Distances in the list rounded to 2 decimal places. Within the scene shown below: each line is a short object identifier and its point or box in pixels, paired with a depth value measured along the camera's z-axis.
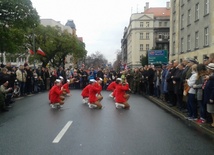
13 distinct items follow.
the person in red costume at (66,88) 10.81
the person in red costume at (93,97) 7.64
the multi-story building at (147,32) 55.75
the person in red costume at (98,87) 8.01
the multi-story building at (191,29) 18.59
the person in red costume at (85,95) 8.57
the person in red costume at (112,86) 9.91
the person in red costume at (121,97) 7.73
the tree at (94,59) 64.77
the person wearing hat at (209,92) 4.73
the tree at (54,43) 34.35
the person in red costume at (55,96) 7.63
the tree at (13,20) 16.66
